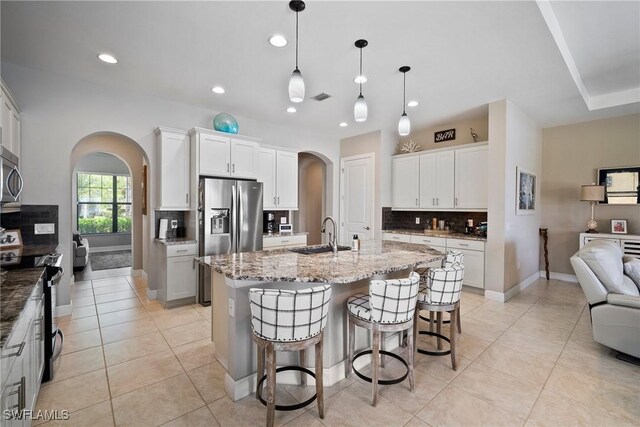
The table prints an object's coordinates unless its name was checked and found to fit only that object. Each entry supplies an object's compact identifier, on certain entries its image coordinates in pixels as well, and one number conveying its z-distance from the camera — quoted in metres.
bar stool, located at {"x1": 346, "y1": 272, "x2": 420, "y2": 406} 1.91
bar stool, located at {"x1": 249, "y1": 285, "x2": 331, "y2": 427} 1.67
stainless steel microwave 2.12
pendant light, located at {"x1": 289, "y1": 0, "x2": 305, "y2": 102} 2.18
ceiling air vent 3.94
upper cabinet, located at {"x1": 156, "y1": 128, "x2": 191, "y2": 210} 3.97
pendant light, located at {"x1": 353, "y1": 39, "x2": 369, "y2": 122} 2.67
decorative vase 4.27
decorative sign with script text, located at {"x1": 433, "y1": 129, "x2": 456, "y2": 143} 5.23
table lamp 4.48
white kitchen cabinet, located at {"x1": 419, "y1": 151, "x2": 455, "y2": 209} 4.95
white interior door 5.77
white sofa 2.46
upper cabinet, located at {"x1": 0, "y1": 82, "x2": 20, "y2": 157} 2.61
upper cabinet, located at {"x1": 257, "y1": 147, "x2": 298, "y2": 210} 4.98
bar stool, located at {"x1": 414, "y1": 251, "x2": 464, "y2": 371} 2.28
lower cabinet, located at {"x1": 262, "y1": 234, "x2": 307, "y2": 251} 4.70
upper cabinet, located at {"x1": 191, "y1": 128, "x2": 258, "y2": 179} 4.05
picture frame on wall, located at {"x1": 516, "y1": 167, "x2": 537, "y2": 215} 4.32
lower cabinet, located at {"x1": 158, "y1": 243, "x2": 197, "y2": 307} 3.78
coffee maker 5.12
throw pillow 2.91
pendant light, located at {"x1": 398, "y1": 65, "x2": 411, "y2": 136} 3.04
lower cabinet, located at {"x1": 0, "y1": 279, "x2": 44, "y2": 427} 1.21
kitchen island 1.95
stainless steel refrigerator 3.94
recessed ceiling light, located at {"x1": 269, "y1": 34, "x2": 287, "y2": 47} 2.60
